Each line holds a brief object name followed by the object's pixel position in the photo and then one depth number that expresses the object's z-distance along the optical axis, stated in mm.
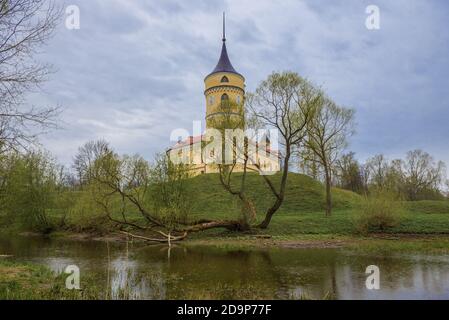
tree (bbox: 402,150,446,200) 65625
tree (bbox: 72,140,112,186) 58716
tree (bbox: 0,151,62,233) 33906
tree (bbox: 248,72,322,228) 27125
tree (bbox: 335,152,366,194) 58400
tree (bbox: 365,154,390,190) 69062
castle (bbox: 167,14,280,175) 60750
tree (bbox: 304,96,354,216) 33500
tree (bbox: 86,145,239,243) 28625
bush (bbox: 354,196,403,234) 25356
